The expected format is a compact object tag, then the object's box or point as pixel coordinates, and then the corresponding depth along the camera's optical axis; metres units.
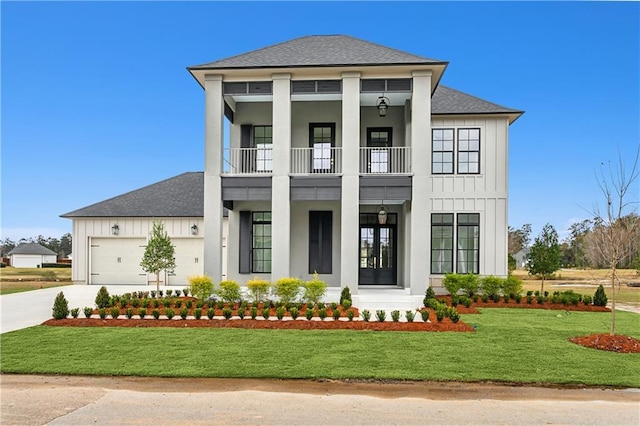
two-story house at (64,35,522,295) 14.56
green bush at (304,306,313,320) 11.09
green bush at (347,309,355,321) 10.95
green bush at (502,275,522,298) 15.69
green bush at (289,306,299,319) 11.25
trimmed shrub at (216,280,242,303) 13.44
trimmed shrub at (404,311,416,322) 10.73
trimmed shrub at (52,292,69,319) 11.25
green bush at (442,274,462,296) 15.86
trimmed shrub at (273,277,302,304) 13.11
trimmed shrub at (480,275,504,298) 15.76
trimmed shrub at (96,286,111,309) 12.82
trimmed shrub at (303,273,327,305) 13.14
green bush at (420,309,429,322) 10.88
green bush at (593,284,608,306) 14.95
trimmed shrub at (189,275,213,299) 13.74
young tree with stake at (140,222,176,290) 16.11
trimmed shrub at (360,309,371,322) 10.87
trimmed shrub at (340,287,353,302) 13.56
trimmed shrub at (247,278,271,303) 13.52
